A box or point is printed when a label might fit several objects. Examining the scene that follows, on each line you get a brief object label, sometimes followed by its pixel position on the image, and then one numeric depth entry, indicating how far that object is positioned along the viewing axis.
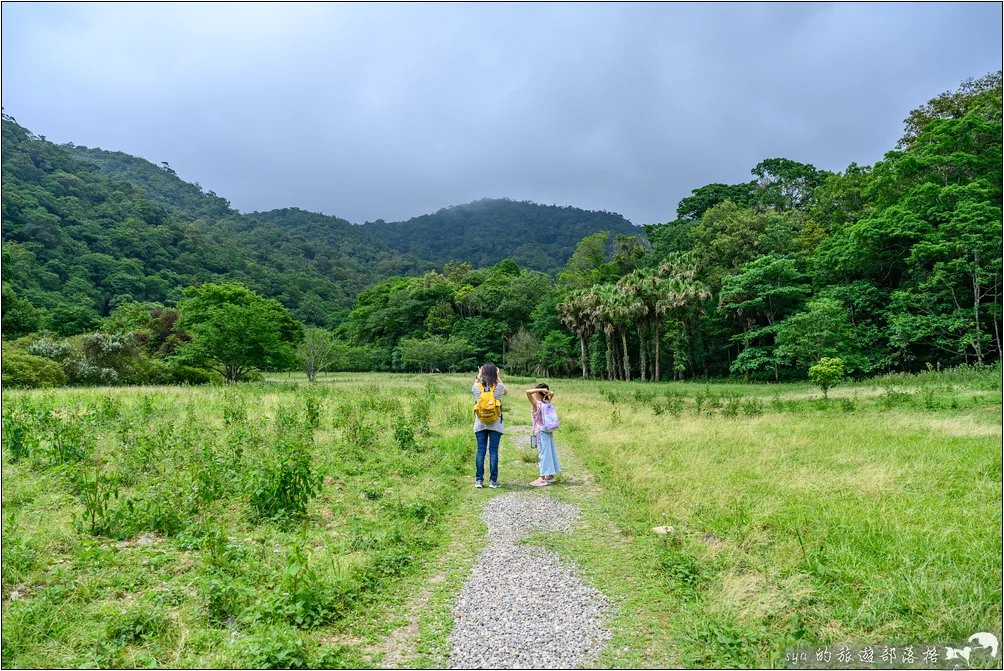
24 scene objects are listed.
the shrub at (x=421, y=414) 13.58
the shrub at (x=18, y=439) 8.05
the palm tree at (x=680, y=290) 45.91
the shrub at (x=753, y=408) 18.30
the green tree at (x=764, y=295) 42.38
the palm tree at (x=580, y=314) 53.56
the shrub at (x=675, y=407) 18.42
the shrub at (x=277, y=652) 3.35
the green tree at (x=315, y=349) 47.44
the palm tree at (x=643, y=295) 47.56
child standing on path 8.57
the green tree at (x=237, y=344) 34.28
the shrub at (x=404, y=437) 11.03
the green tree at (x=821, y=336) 31.28
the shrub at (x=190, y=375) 33.88
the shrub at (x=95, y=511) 5.43
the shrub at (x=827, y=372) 19.66
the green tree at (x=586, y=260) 73.16
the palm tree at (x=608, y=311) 49.66
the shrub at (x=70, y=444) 7.75
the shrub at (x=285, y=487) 6.28
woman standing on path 8.24
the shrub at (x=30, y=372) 23.61
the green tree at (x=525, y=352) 65.06
